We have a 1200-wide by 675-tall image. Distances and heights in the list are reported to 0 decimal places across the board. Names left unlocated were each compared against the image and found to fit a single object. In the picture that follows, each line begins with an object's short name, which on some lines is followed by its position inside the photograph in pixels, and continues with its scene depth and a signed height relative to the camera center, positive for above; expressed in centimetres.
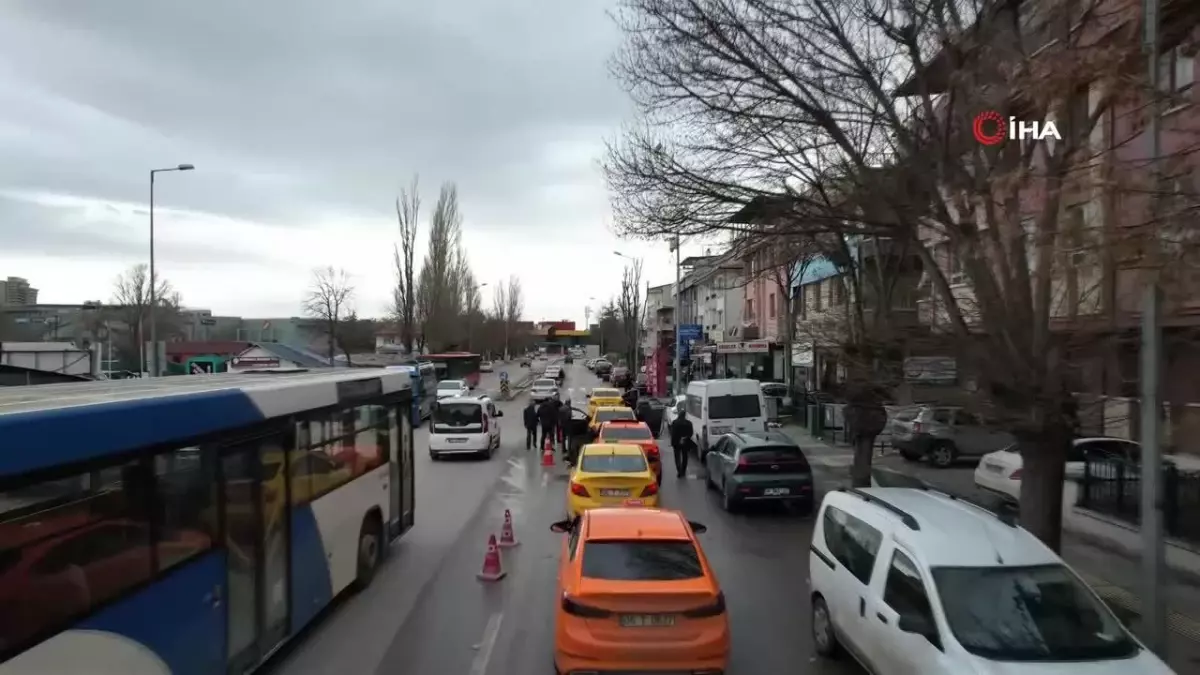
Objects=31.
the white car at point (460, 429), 2462 -257
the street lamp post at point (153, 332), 3080 +14
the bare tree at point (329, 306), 6619 +236
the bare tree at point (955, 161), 729 +214
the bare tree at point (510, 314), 13825 +374
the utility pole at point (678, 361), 4602 -122
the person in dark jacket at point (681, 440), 2141 -248
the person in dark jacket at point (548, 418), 2542 -232
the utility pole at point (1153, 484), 790 -131
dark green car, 1561 -244
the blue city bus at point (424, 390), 3819 -250
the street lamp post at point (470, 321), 9167 +178
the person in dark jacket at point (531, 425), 2733 -272
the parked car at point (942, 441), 2239 -263
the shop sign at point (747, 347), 4775 -49
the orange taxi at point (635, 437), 1872 -223
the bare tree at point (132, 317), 6556 +161
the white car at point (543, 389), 4497 -269
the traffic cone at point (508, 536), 1295 -295
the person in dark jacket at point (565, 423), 2382 -236
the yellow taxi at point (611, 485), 1322 -222
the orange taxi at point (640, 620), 663 -215
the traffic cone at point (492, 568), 1094 -288
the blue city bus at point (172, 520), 460 -127
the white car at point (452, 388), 4158 -256
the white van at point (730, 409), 2395 -195
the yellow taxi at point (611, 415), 2561 -228
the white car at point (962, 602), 557 -184
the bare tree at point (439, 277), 6925 +488
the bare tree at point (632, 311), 7062 +226
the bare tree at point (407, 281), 6366 +410
